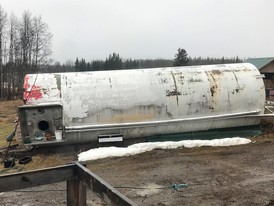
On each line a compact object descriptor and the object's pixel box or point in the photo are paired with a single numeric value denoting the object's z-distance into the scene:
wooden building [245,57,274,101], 19.15
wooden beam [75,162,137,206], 1.68
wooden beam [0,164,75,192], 2.11
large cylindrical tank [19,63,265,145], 7.59
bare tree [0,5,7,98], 34.28
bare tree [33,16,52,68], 39.15
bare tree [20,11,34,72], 37.70
